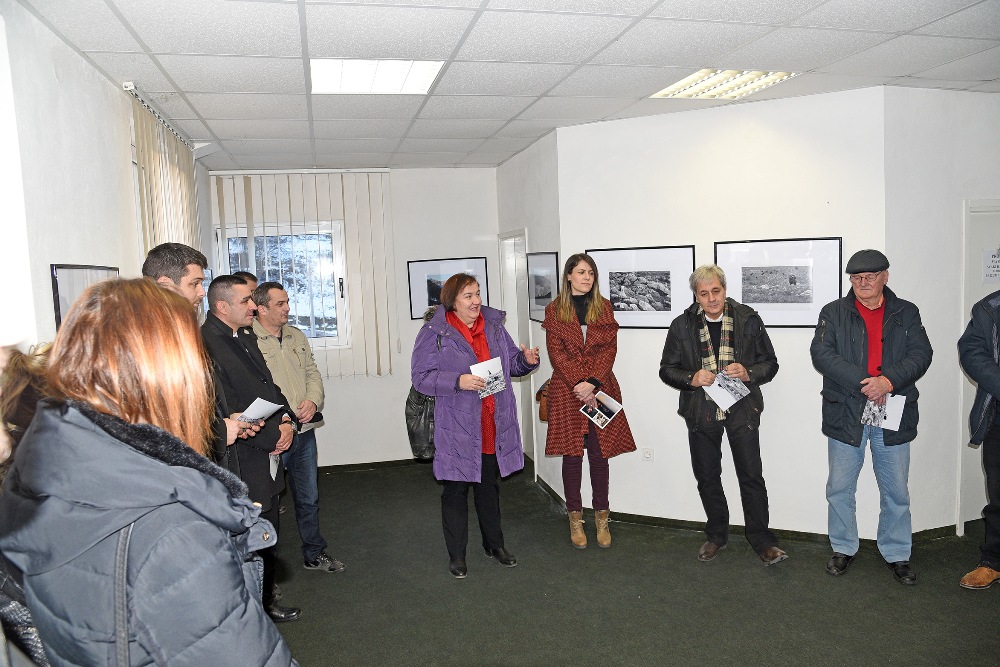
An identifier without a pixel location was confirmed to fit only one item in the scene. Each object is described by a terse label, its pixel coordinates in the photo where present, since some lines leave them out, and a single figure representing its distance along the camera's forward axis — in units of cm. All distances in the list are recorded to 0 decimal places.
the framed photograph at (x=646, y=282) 493
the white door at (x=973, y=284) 457
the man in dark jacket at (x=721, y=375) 423
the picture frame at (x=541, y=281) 548
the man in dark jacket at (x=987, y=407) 369
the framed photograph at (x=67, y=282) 259
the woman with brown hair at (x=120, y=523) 112
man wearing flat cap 384
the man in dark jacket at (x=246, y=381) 308
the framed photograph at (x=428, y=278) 707
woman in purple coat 399
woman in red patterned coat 452
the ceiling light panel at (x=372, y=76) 359
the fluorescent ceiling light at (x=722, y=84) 406
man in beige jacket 409
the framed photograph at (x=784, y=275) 448
